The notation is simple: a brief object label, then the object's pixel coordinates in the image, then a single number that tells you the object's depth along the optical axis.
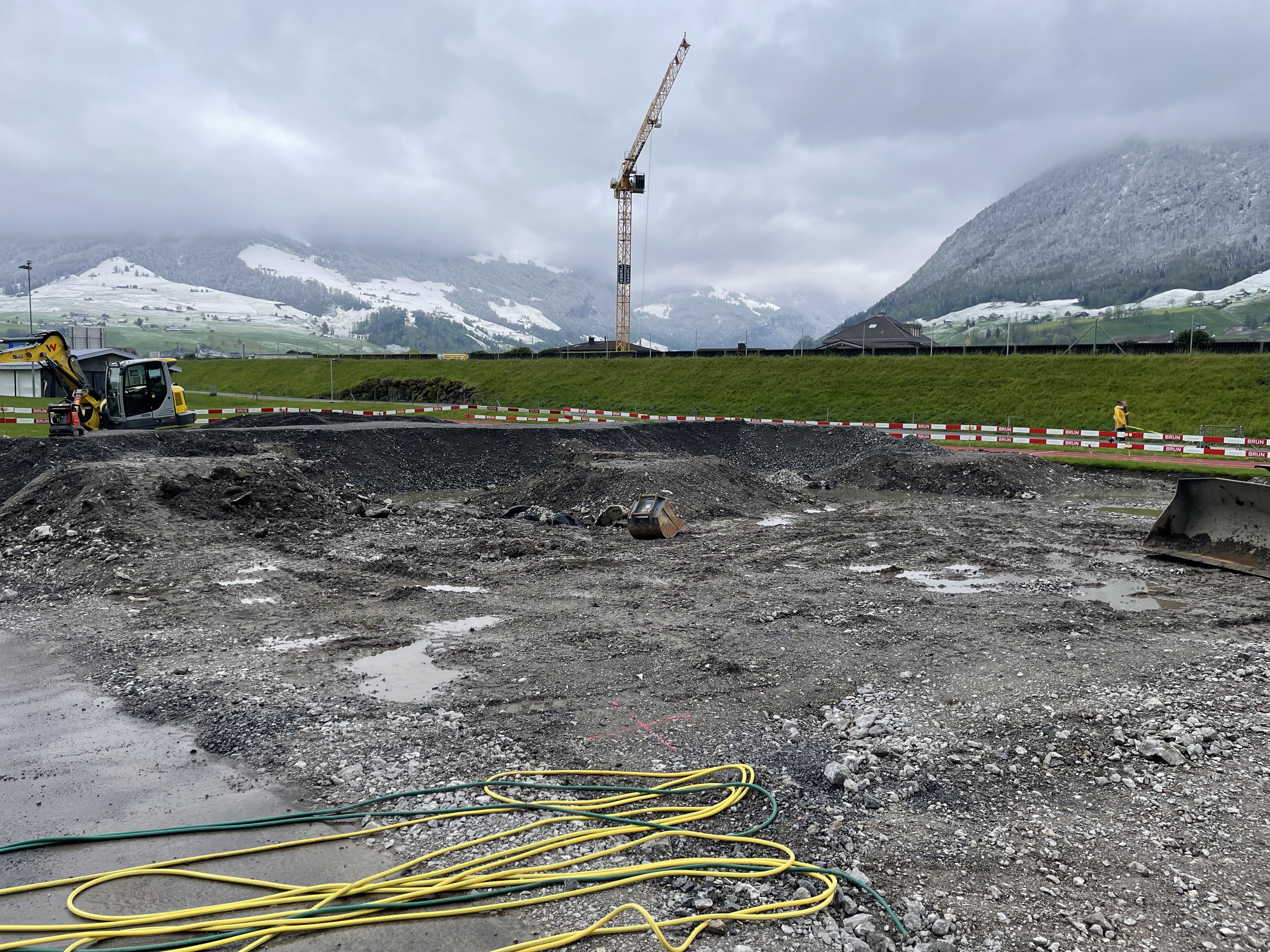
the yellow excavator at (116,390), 24.28
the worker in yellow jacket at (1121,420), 27.47
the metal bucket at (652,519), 15.66
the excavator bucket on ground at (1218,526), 12.07
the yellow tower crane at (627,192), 83.19
